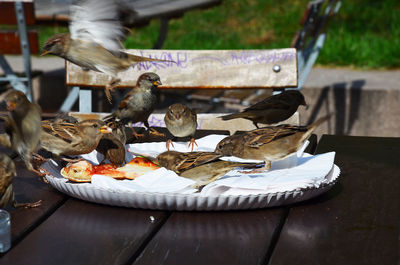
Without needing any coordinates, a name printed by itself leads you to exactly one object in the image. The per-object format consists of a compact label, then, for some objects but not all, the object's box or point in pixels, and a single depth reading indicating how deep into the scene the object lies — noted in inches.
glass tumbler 67.4
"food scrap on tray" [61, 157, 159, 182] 83.0
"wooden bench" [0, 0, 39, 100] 196.1
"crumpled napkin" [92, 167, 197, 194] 79.1
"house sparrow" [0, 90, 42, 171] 68.3
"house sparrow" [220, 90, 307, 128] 129.0
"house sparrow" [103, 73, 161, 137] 131.0
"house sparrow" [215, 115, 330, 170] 93.8
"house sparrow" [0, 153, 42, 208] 73.2
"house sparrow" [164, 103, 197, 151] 119.8
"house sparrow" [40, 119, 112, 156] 91.1
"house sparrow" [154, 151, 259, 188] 85.7
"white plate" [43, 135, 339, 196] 79.1
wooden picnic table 67.2
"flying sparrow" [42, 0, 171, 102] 106.4
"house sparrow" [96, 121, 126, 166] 92.3
